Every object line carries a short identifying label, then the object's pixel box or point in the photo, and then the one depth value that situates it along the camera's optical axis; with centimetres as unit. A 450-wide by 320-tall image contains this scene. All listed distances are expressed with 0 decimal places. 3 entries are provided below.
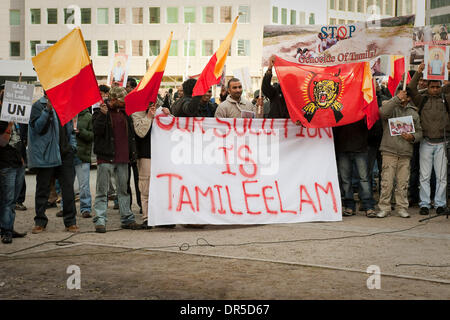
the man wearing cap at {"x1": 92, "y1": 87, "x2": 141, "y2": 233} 1027
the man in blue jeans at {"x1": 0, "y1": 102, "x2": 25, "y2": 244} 924
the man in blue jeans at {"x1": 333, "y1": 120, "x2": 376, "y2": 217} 1147
